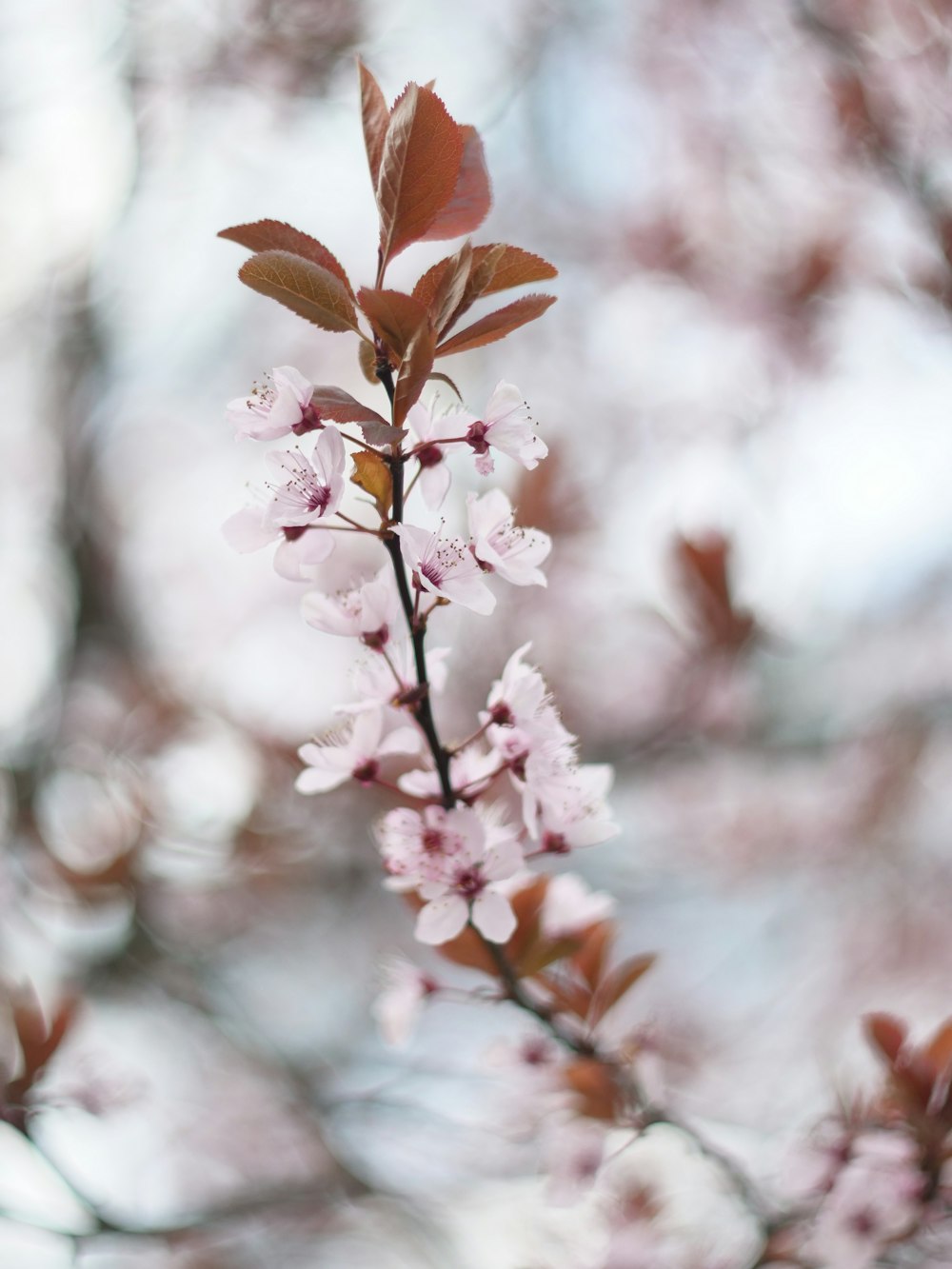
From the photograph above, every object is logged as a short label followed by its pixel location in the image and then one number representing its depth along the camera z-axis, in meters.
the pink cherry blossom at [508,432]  0.75
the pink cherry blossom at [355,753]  0.79
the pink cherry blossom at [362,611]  0.77
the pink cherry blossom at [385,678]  0.78
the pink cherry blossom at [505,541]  0.76
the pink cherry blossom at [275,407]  0.74
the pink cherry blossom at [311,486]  0.75
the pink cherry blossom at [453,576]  0.75
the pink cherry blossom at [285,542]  0.76
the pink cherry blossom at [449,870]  0.78
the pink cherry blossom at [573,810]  0.79
